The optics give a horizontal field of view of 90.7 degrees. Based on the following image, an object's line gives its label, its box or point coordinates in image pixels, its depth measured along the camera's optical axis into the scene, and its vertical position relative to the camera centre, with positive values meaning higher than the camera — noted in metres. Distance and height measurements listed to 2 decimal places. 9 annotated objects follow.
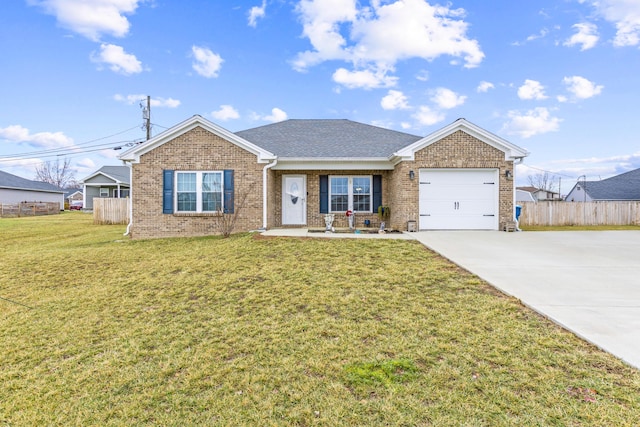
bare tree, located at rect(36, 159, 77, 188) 63.69 +7.77
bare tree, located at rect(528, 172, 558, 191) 59.64 +5.60
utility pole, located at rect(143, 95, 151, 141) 22.91 +6.89
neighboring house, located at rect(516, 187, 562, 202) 48.74 +2.63
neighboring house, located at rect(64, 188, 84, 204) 56.72 +2.76
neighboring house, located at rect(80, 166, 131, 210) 33.00 +2.78
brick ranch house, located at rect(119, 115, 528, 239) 11.53 +1.10
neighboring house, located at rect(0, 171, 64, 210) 33.41 +2.24
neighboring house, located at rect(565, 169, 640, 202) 26.23 +1.92
